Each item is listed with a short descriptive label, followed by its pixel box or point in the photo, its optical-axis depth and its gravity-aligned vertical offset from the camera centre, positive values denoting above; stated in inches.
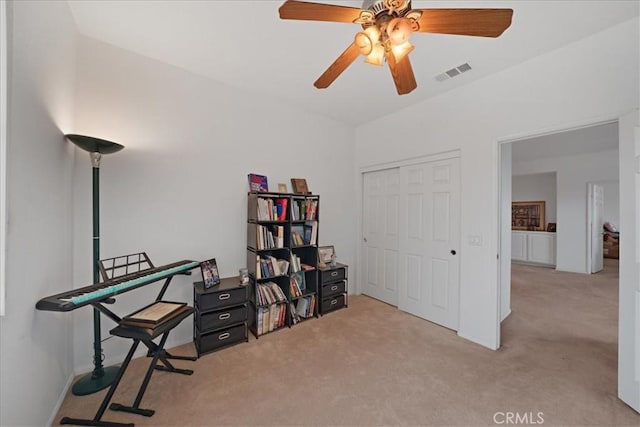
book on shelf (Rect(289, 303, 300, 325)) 115.9 -48.4
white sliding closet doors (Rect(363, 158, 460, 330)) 115.0 -13.1
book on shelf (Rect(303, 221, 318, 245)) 126.1 -9.8
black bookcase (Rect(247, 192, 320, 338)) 108.0 -21.8
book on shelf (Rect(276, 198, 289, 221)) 115.1 +2.2
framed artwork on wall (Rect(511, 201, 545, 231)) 258.2 -2.4
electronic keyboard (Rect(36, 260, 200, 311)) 51.6 -18.5
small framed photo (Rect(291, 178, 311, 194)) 131.3 +14.3
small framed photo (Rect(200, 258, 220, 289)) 95.8 -23.6
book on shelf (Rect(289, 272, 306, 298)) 117.7 -34.5
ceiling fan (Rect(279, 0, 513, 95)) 45.8 +37.0
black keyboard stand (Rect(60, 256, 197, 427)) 60.7 -38.9
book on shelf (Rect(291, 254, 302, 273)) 117.7 -24.3
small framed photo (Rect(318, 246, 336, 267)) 136.2 -23.0
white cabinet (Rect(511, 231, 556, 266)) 236.1 -32.7
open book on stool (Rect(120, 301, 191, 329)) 64.8 -28.5
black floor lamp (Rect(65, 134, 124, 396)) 70.3 -18.4
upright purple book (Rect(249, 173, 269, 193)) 115.4 +14.0
